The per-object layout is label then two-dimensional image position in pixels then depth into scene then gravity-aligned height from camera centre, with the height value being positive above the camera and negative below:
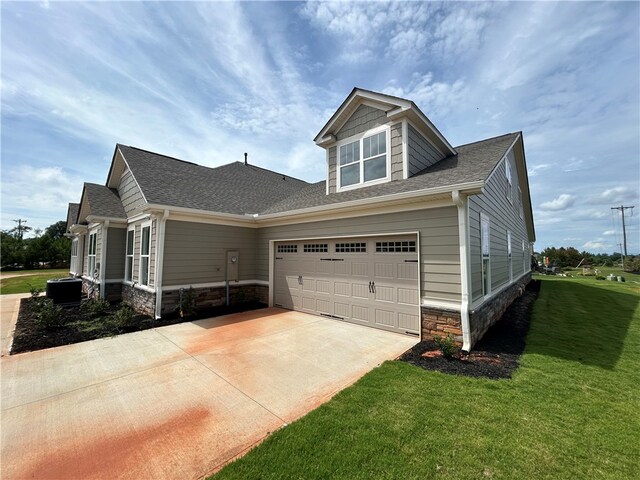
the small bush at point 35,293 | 10.59 -1.59
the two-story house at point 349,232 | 5.50 +0.68
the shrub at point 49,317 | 6.46 -1.54
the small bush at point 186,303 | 7.63 -1.41
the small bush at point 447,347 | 4.67 -1.61
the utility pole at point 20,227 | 59.56 +6.19
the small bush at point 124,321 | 6.62 -1.68
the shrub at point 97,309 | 8.05 -1.70
